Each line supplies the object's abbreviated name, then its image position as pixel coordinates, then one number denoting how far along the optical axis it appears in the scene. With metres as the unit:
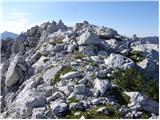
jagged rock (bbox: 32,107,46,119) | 8.67
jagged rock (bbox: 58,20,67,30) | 20.86
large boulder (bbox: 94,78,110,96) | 9.52
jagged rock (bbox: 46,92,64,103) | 9.47
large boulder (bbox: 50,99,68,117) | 8.71
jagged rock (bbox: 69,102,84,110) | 8.78
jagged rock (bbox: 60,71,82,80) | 10.78
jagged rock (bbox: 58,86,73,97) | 9.76
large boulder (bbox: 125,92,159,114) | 8.92
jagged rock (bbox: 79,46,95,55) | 13.27
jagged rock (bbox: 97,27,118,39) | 16.33
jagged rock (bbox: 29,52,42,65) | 14.27
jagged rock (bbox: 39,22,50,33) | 21.53
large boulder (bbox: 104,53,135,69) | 11.68
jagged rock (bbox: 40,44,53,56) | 14.49
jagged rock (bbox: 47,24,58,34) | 19.94
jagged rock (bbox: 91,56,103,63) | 12.22
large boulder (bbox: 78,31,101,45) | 14.08
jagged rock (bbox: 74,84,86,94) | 9.68
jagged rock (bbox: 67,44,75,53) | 13.82
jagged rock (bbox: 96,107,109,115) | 8.46
